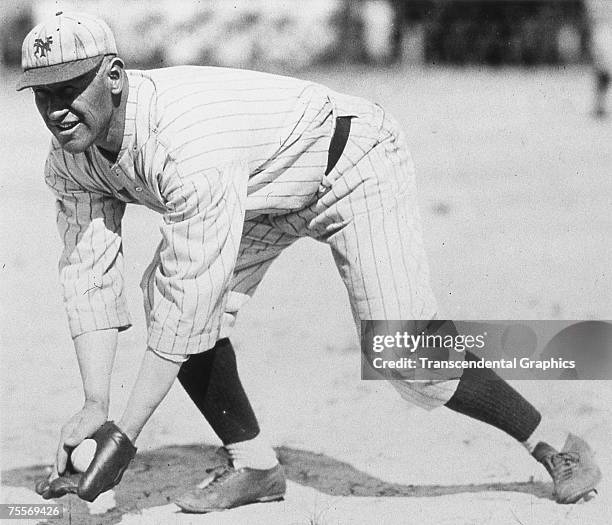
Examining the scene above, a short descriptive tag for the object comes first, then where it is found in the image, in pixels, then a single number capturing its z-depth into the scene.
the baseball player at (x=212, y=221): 4.57
